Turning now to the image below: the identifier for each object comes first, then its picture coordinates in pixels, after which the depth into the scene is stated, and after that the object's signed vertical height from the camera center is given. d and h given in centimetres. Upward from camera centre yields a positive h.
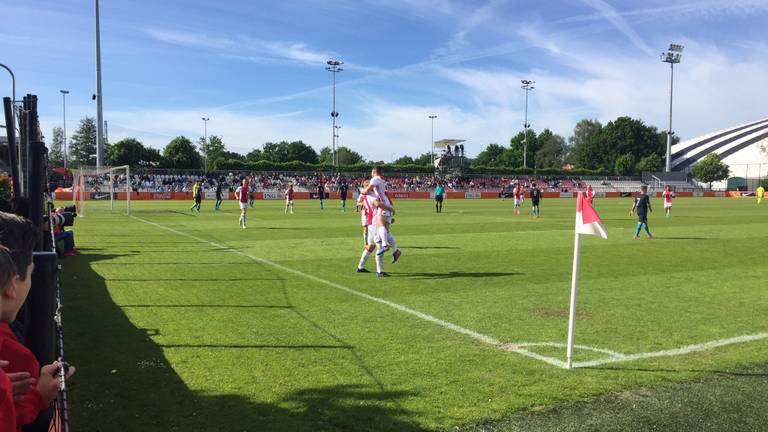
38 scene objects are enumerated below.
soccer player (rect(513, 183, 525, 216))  3272 -54
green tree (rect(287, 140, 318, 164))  14112 +812
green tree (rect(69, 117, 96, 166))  12800 +899
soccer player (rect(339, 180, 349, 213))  3513 -58
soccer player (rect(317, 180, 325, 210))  3772 -55
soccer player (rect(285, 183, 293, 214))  3249 -79
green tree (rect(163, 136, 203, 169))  10056 +534
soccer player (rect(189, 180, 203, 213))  3283 -70
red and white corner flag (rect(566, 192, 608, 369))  560 -43
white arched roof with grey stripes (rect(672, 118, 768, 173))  12178 +1026
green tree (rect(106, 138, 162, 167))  9188 +467
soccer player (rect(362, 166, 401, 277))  1071 -48
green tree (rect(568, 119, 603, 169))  15108 +1477
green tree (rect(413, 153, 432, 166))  13976 +666
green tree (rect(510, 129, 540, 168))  14250 +872
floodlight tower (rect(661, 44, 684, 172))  8162 +1941
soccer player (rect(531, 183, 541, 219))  3003 -57
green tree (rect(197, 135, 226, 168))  12871 +844
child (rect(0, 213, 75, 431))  239 -78
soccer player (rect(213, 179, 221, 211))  3488 -97
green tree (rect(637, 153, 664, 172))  11712 +524
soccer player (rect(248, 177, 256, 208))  5484 +1
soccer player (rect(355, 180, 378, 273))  1104 -100
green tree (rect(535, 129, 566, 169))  14925 +964
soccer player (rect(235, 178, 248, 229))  2219 -60
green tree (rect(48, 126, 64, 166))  14055 +969
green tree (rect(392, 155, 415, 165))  14250 +657
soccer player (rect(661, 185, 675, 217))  2984 -44
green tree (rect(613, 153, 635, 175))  11712 +498
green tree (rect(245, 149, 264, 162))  13845 +717
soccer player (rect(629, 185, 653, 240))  1886 -66
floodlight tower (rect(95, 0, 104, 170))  3375 +504
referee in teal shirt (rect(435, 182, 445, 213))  3444 -67
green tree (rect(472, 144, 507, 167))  15054 +866
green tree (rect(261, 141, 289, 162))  14324 +864
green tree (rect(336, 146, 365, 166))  15625 +811
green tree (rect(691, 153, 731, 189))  10056 +341
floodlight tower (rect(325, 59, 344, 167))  7600 +1639
